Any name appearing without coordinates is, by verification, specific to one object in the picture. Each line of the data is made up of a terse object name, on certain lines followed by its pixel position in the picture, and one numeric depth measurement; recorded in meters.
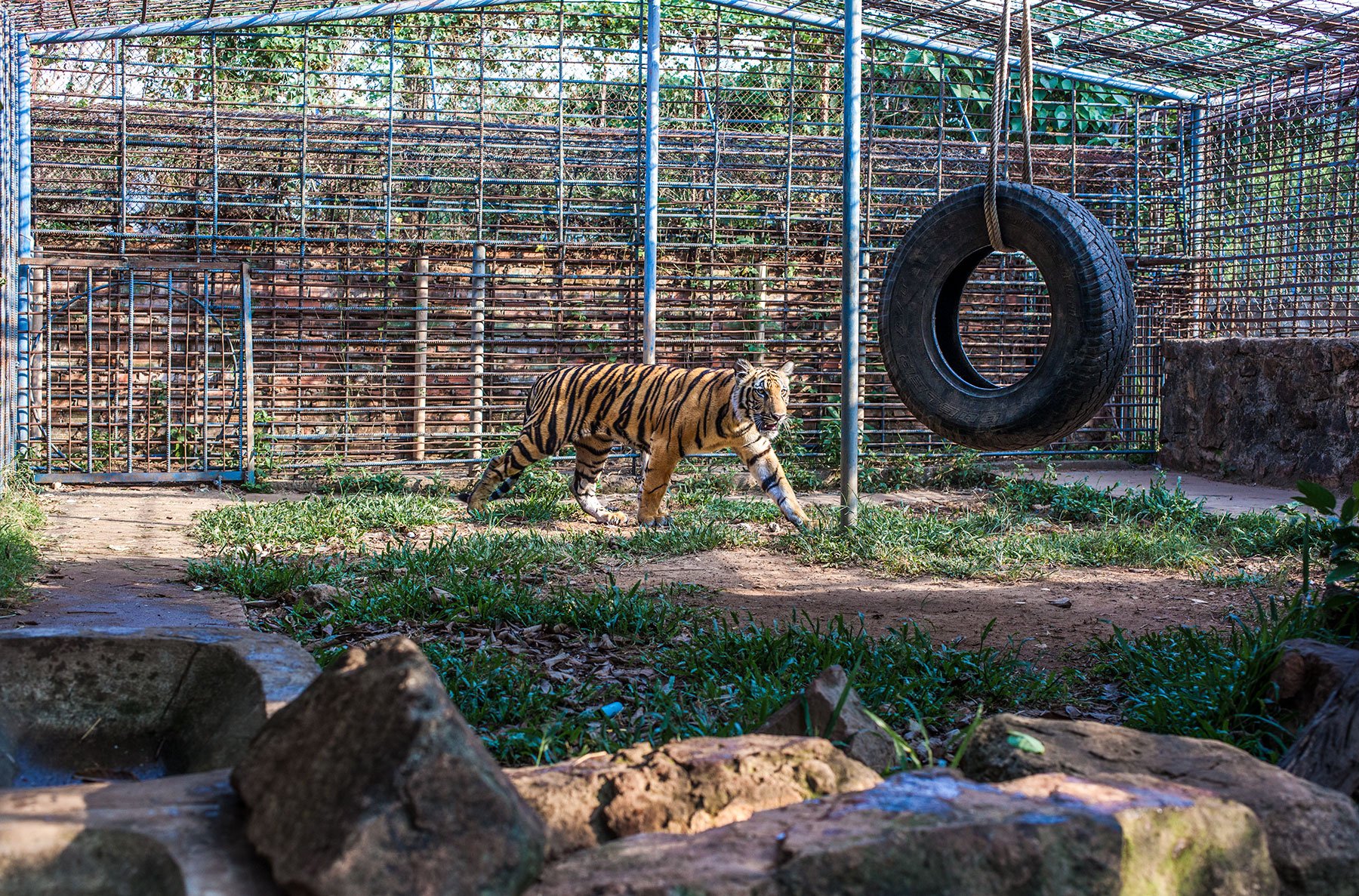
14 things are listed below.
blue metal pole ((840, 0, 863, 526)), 7.25
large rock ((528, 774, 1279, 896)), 1.75
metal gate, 9.78
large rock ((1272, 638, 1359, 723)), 3.20
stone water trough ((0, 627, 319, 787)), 2.81
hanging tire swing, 5.22
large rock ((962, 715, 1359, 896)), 2.09
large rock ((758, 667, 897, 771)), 2.71
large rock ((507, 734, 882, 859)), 2.15
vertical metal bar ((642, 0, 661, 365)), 9.57
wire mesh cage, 10.55
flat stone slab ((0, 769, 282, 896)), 1.72
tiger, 8.21
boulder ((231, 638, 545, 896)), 1.66
